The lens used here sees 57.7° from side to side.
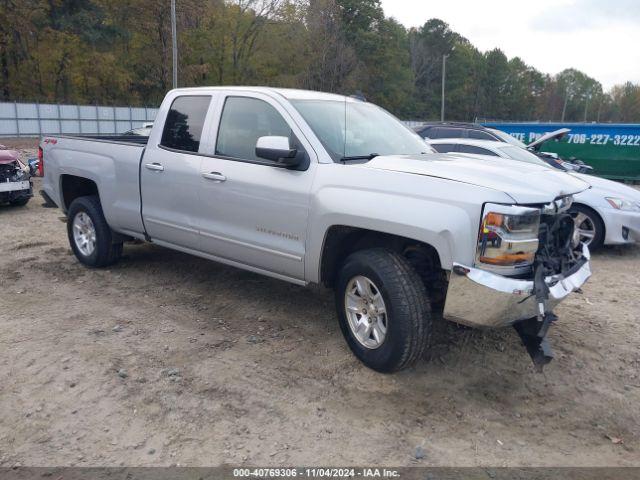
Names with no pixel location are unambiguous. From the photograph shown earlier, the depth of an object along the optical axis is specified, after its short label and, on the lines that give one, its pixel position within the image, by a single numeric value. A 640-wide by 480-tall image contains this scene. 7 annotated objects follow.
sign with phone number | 15.87
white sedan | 7.70
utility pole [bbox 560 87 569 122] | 98.06
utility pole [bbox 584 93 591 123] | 101.29
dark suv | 11.71
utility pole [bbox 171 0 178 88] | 26.12
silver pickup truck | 3.53
